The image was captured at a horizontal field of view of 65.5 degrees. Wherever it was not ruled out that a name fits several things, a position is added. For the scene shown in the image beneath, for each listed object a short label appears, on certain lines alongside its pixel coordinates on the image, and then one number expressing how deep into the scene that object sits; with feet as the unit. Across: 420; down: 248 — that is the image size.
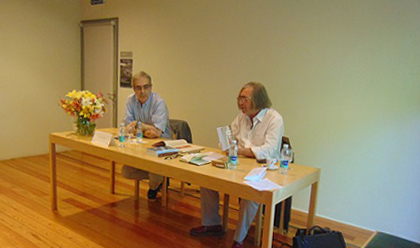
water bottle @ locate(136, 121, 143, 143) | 9.19
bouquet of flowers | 8.98
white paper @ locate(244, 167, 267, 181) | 6.19
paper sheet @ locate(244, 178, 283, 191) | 5.77
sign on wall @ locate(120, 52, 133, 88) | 15.56
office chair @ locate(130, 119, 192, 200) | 11.03
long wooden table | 5.81
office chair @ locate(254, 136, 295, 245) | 9.15
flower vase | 9.40
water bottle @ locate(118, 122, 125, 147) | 8.80
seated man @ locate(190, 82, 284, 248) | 7.91
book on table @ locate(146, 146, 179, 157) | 7.64
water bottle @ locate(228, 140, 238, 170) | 6.93
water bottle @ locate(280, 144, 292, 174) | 6.84
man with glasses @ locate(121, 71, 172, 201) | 10.10
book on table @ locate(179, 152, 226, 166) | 7.18
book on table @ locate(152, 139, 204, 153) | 8.34
